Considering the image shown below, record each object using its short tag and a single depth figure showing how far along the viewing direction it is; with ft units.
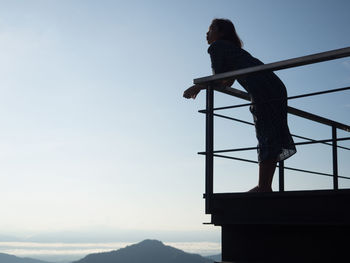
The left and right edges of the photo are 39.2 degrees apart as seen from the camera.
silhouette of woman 13.57
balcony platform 11.17
